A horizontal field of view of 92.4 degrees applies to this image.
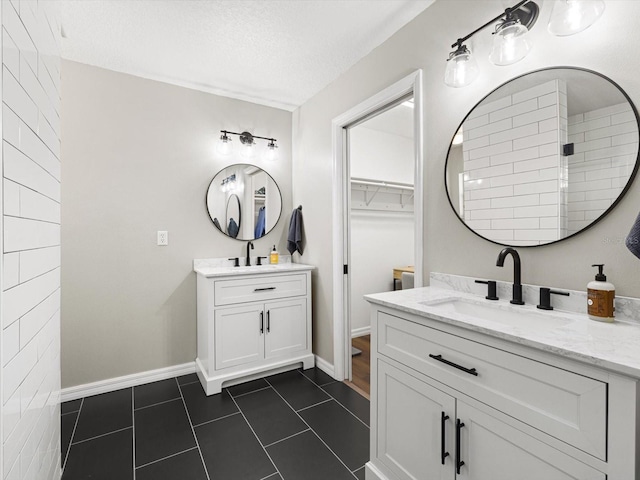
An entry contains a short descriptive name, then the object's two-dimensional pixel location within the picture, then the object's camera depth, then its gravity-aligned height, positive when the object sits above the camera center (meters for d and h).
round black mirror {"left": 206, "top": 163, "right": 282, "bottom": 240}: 2.84 +0.36
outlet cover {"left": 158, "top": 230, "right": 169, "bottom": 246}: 2.59 +0.02
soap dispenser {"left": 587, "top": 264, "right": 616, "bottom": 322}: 1.05 -0.20
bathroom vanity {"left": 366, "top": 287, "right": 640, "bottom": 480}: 0.75 -0.48
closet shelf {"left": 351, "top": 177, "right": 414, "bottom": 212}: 3.61 +0.55
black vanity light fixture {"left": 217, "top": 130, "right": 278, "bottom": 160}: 2.84 +0.91
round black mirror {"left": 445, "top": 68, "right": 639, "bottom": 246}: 1.13 +0.35
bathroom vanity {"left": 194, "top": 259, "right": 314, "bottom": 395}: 2.37 -0.68
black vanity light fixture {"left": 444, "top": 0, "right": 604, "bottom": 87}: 1.06 +0.81
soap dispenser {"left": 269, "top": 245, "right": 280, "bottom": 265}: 3.02 -0.19
